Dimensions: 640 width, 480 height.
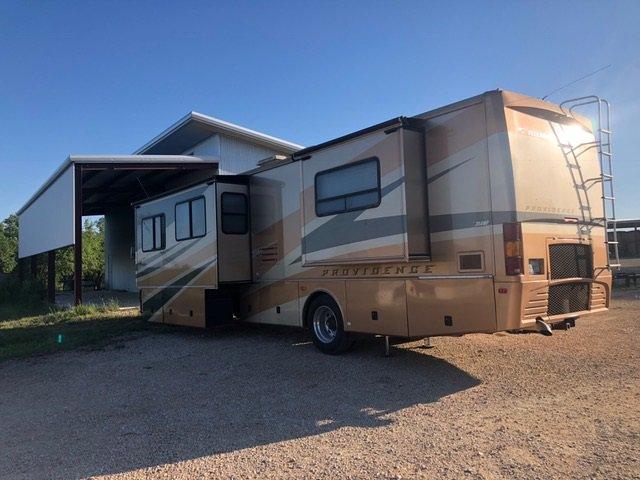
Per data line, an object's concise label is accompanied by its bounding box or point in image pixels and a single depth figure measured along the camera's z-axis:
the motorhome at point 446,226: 6.21
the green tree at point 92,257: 34.34
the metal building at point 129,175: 15.45
